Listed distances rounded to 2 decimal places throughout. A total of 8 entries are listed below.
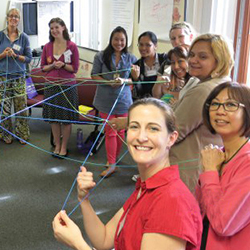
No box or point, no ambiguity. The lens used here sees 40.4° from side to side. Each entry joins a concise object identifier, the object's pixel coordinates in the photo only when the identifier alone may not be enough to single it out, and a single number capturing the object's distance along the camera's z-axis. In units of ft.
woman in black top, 9.18
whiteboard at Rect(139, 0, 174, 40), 12.69
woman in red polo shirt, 2.93
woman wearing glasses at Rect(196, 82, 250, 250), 3.42
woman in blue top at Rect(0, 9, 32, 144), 12.09
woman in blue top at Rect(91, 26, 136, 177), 9.92
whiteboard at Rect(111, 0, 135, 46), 15.14
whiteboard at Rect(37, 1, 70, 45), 19.04
